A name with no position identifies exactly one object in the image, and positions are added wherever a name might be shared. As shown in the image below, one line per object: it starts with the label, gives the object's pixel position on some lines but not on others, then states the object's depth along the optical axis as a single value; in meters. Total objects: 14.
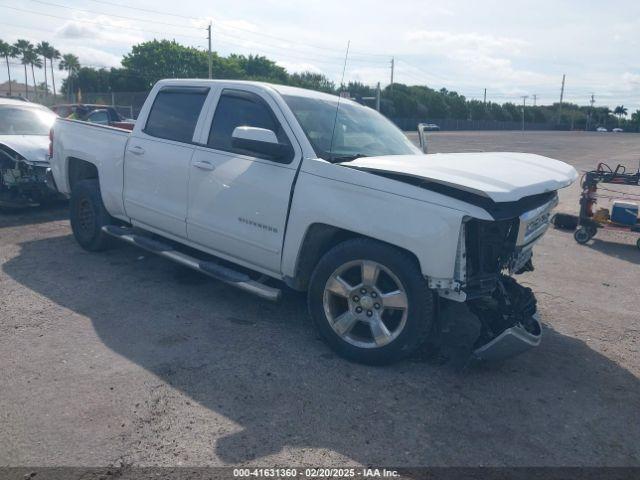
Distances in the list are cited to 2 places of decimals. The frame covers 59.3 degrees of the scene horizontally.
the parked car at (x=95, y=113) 15.91
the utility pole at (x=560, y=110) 119.39
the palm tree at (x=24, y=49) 100.12
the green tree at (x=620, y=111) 136.40
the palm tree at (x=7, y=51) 91.12
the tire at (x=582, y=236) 8.45
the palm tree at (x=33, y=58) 102.50
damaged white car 8.39
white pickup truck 3.71
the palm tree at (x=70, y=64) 87.48
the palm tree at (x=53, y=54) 99.38
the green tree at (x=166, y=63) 74.50
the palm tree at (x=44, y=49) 99.75
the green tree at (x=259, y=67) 83.50
